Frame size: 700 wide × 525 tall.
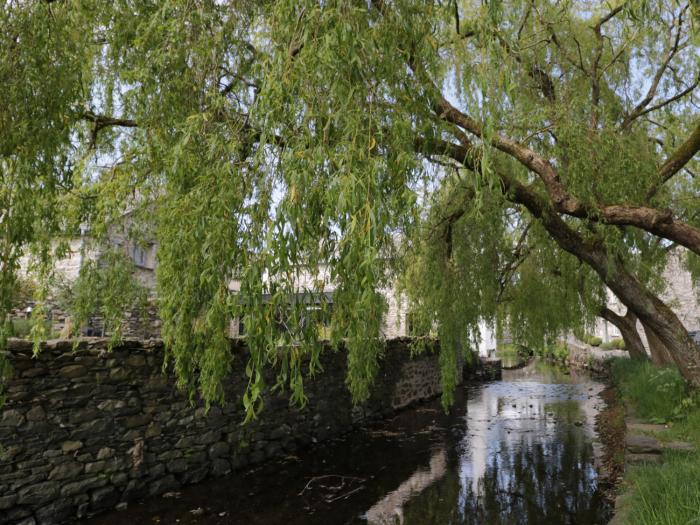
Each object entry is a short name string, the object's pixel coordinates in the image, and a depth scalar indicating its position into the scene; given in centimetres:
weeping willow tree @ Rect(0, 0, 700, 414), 282
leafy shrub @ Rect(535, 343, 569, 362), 2776
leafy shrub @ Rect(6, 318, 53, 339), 993
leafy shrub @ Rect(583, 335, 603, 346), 2711
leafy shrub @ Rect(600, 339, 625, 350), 2482
